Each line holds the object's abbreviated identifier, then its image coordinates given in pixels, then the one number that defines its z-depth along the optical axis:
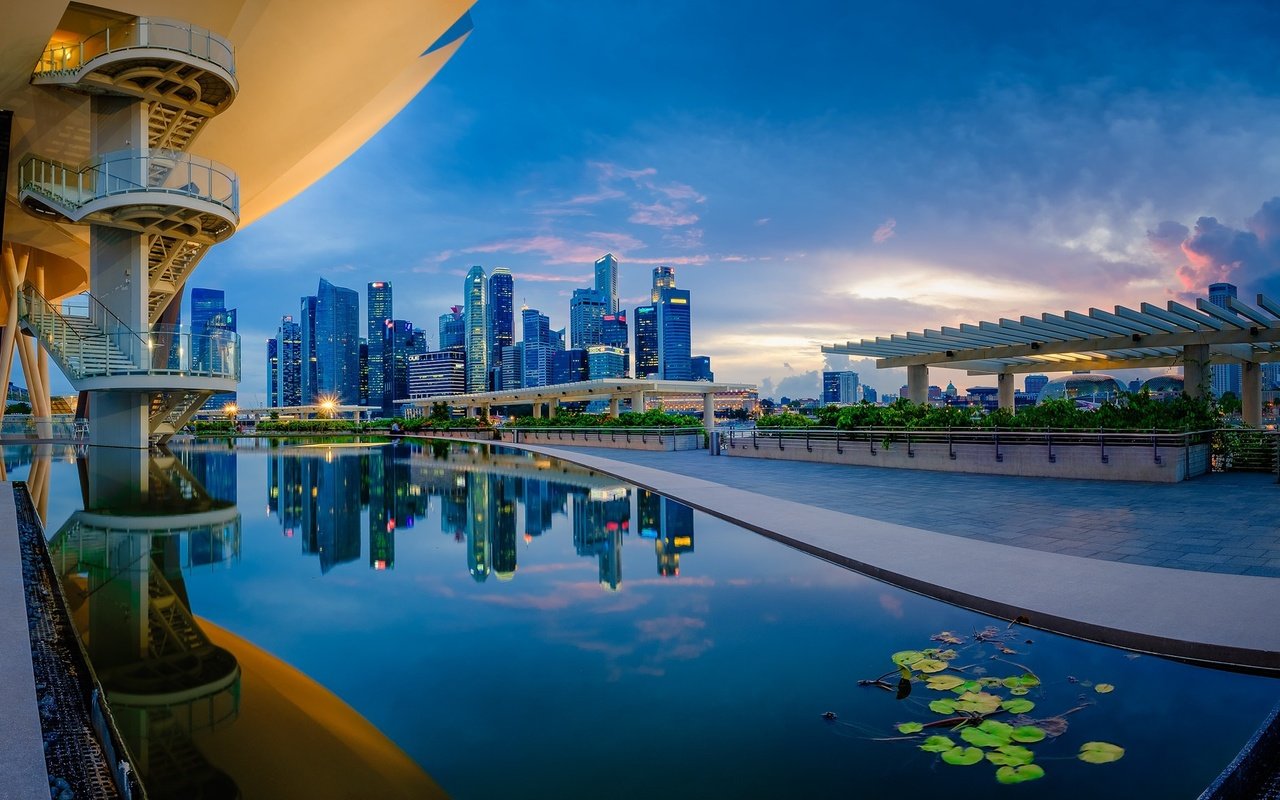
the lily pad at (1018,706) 4.13
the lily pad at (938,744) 3.66
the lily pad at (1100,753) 3.55
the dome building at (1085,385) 40.78
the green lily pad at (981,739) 3.72
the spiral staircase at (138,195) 20.12
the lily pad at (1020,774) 3.38
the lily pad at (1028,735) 3.77
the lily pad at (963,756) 3.53
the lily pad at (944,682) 4.43
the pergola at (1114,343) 19.02
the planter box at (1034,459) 15.02
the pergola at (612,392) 62.19
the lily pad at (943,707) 4.12
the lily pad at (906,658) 4.88
